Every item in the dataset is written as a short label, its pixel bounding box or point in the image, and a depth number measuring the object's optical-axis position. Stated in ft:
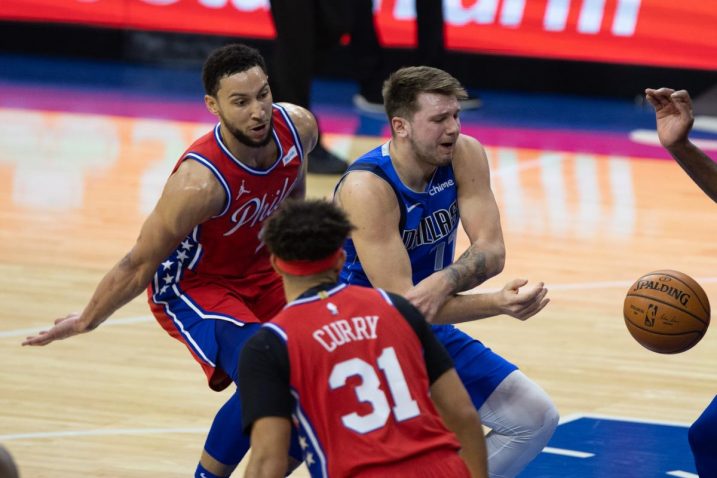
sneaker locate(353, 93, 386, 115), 100.01
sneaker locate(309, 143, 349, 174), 76.89
